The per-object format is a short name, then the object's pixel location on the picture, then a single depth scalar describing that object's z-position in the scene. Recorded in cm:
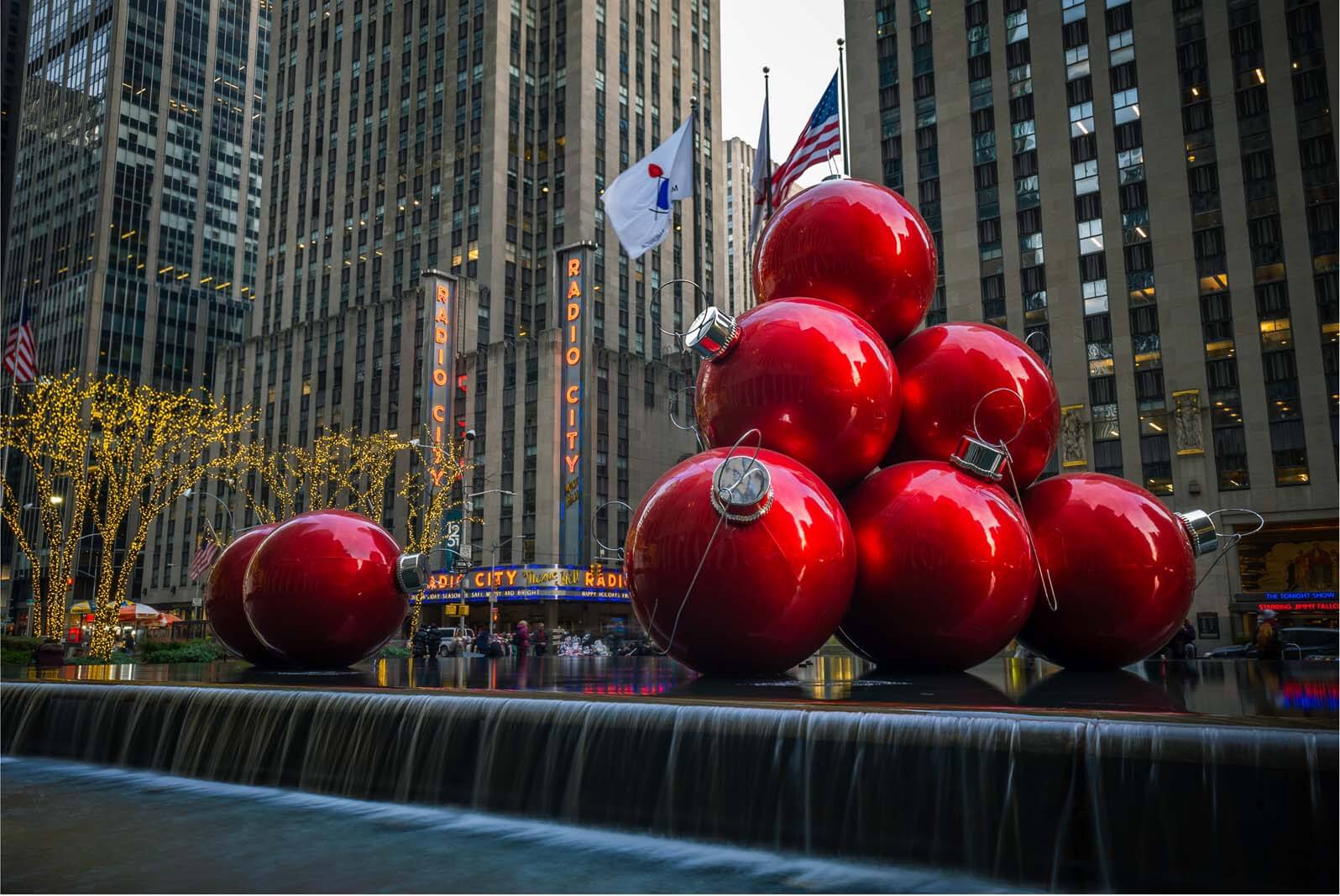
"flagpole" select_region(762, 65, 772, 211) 1784
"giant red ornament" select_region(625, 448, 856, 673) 948
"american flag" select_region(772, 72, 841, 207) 1969
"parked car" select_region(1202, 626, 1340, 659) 2377
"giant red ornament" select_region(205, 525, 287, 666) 1515
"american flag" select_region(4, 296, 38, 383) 3011
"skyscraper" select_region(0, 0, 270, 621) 11738
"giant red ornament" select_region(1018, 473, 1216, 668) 1058
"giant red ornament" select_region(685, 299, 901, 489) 1033
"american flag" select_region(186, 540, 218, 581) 3766
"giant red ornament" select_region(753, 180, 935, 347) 1155
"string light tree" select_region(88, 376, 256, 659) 3195
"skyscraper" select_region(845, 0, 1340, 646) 5072
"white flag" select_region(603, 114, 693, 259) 2125
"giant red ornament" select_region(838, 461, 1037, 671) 979
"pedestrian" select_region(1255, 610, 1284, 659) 1808
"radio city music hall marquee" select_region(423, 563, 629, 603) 7156
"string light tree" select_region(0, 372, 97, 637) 3198
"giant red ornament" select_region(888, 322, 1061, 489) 1090
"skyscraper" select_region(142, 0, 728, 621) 7969
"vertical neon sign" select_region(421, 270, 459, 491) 7719
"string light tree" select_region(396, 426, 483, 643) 6666
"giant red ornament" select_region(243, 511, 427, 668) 1364
